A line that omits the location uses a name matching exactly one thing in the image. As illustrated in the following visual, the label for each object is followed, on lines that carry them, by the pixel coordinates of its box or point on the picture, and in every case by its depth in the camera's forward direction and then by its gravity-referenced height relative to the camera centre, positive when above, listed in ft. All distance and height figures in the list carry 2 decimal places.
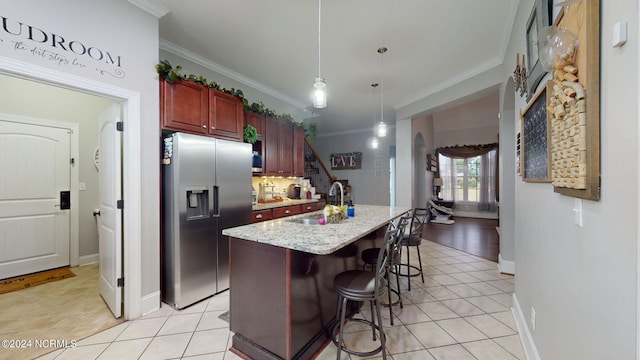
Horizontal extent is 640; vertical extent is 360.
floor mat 9.70 -4.18
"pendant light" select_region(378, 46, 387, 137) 10.58 +5.35
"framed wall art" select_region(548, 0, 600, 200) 3.06 +0.98
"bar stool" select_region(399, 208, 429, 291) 9.87 -2.29
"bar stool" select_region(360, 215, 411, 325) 6.83 -2.37
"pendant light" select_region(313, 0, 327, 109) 6.58 +2.30
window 28.19 +0.07
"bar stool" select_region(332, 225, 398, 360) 5.23 -2.34
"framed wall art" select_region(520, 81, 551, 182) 4.98 +0.89
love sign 26.43 +1.96
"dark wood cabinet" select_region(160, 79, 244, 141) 8.46 +2.57
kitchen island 5.28 -2.49
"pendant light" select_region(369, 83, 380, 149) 14.31 +2.21
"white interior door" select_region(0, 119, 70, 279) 10.64 -0.78
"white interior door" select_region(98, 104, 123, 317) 7.73 -0.99
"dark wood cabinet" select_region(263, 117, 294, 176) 13.75 +1.79
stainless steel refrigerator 8.35 -1.25
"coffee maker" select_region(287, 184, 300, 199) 16.63 -0.84
